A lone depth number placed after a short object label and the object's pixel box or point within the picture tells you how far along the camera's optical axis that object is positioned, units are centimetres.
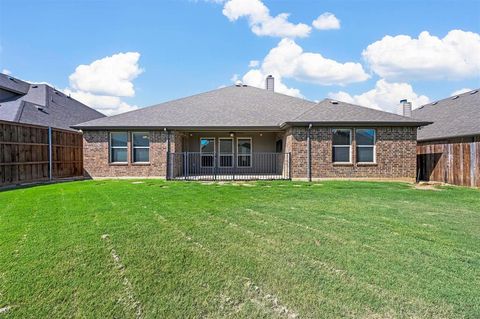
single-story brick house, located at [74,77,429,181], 1355
